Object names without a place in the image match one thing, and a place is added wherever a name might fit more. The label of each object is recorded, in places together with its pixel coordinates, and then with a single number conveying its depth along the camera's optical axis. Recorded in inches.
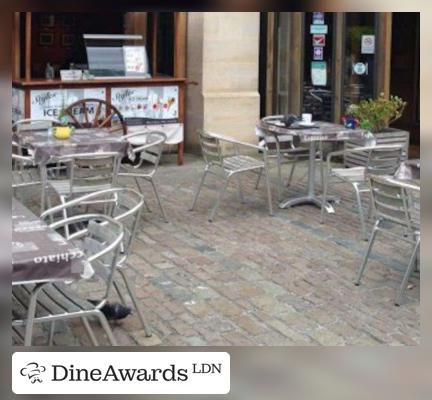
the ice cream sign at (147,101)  382.9
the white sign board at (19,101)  362.2
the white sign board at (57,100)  365.4
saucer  300.2
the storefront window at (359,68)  396.2
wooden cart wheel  369.1
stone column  404.2
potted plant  350.0
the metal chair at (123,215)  177.2
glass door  407.8
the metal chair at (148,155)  278.1
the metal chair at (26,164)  262.8
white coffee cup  307.0
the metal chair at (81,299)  148.7
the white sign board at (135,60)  390.6
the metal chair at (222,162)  284.7
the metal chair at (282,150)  309.4
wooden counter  364.2
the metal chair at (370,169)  256.8
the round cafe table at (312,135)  285.9
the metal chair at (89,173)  243.4
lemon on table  269.3
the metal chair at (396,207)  192.7
